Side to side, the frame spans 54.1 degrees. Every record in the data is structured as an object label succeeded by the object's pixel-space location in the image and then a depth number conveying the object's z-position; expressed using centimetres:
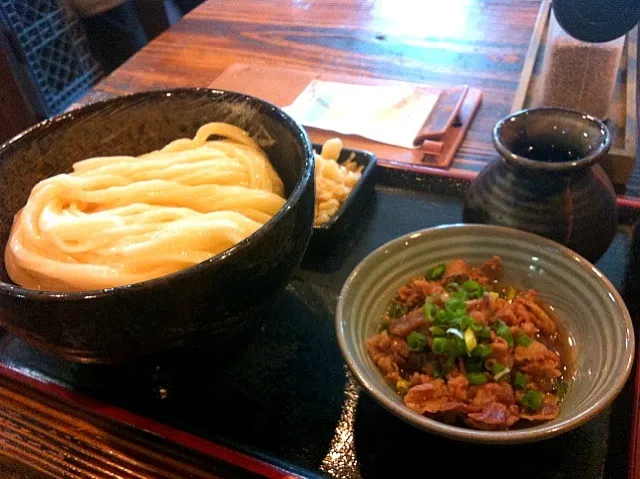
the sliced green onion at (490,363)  34
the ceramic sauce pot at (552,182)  38
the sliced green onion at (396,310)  39
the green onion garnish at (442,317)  35
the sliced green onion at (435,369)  35
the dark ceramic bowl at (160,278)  28
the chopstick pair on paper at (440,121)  55
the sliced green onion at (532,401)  33
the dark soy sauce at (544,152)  41
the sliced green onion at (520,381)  34
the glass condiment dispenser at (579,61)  50
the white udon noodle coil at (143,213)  31
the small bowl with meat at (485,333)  32
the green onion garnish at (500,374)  34
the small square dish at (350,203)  43
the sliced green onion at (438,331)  35
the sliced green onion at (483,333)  35
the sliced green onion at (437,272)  41
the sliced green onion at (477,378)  33
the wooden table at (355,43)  68
